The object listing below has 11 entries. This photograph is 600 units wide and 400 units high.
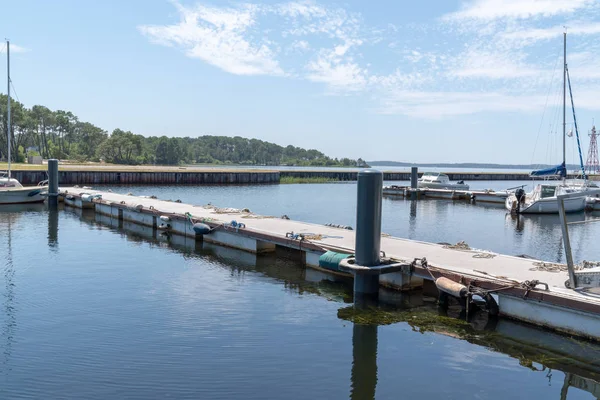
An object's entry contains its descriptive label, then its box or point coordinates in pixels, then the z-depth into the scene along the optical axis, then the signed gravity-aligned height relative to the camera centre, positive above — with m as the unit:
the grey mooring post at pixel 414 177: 62.22 -0.42
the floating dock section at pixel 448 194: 55.34 -2.21
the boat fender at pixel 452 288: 13.16 -2.80
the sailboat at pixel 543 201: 42.72 -1.96
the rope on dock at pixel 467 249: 16.48 -2.44
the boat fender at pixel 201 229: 23.84 -2.65
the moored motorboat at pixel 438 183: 66.31 -1.15
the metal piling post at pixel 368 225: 14.13 -1.38
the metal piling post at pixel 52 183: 39.88 -1.29
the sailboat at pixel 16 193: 39.50 -2.05
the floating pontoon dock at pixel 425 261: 11.81 -2.54
